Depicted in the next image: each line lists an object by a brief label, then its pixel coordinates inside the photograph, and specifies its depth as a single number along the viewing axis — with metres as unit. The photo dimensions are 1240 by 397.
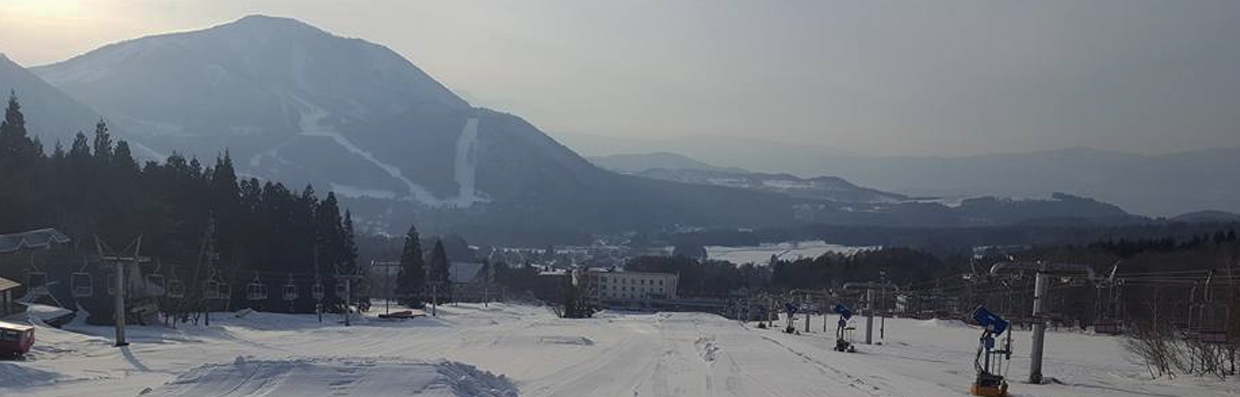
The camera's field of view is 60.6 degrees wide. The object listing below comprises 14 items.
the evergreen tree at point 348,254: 71.94
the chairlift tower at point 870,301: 45.91
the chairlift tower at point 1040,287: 24.30
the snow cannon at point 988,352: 21.08
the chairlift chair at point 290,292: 58.31
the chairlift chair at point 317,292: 59.24
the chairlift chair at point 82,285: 38.19
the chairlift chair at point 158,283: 45.06
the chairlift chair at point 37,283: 39.09
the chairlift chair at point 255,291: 52.91
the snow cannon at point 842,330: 38.94
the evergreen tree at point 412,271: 86.19
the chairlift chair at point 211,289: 45.28
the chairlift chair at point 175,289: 42.50
